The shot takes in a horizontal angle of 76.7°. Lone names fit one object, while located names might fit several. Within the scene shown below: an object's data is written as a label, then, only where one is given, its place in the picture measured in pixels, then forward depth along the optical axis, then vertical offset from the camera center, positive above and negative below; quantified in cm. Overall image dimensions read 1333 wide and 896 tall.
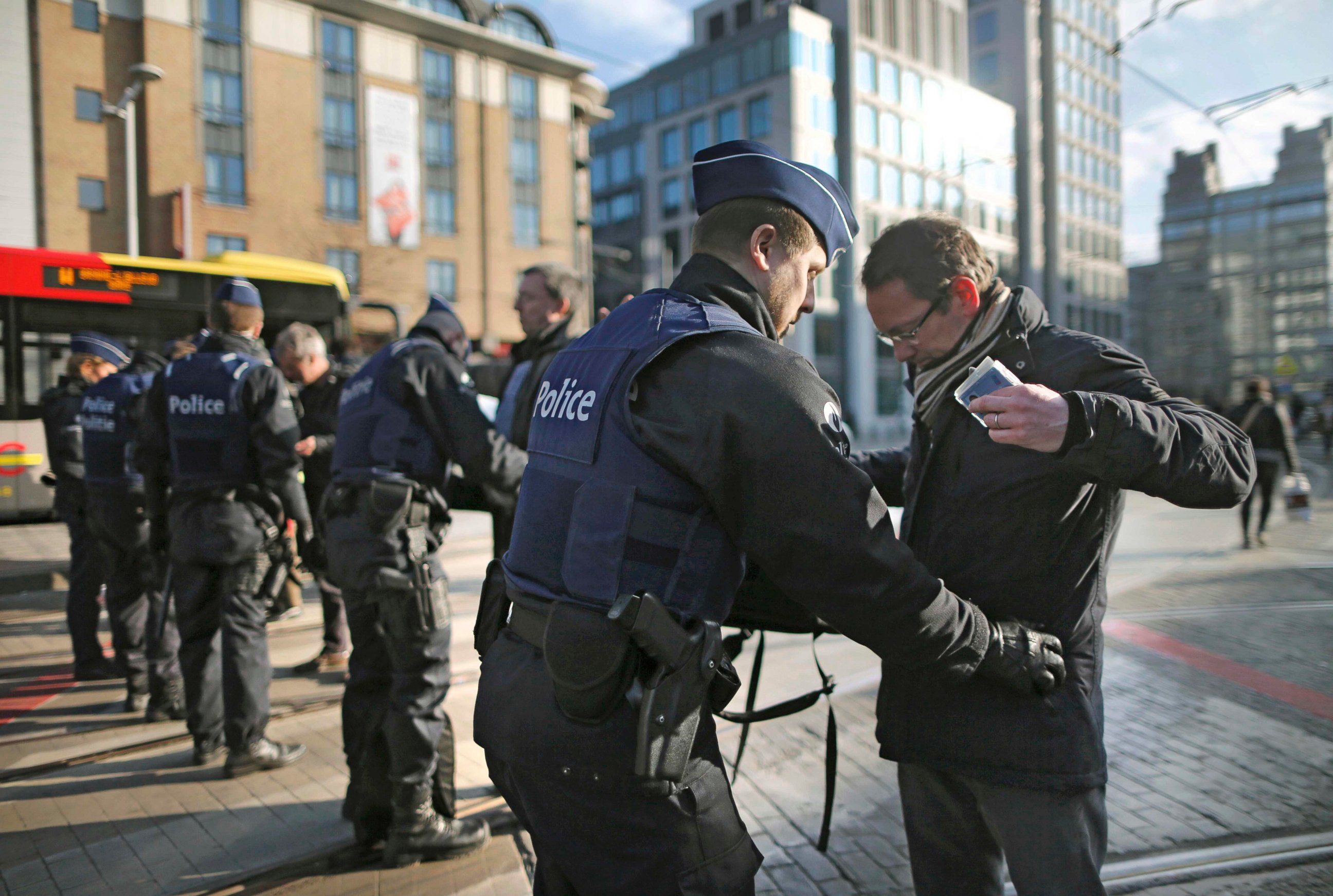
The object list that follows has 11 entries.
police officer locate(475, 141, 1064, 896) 134 -23
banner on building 3127 +1047
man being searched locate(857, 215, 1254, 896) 158 -16
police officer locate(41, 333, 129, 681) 512 -22
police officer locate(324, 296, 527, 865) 290 -40
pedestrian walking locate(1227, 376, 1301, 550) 907 -11
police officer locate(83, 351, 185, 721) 483 -43
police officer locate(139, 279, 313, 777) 371 -36
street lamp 1245 +554
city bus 1013 +176
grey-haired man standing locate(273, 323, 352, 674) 479 +16
